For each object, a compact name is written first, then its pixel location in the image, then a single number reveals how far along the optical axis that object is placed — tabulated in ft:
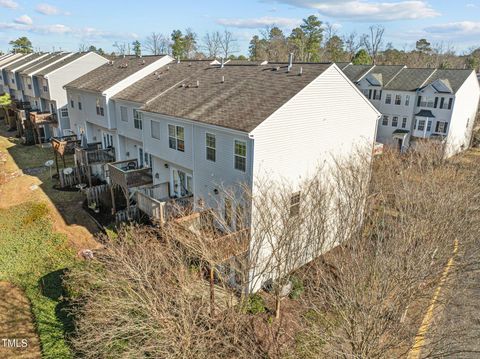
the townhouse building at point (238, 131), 52.03
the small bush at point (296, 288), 58.03
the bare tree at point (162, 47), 366.18
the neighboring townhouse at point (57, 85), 134.00
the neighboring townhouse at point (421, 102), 137.39
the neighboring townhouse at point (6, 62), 202.22
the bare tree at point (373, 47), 284.61
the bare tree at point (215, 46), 322.14
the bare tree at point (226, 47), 323.57
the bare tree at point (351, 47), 301.39
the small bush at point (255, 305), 53.58
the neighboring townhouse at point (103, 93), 93.30
